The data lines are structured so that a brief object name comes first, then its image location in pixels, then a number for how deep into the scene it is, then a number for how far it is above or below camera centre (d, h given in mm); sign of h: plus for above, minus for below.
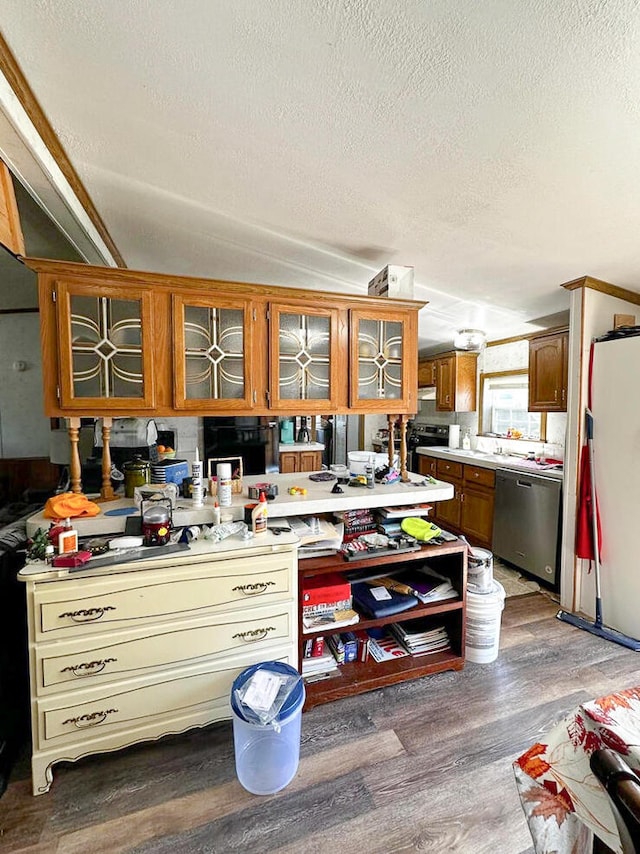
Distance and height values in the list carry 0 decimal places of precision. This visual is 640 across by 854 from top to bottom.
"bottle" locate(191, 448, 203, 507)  1888 -390
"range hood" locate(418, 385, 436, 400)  5324 +317
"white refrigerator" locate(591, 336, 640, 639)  2391 -399
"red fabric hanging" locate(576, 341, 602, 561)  2588 -744
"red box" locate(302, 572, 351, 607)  1875 -923
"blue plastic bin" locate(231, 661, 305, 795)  1444 -1367
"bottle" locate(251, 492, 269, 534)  1734 -502
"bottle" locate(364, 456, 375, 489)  2248 -388
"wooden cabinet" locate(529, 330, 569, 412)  3139 +378
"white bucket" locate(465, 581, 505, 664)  2168 -1268
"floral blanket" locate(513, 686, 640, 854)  802 -860
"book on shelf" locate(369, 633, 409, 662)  2107 -1391
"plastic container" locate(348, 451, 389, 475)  2435 -319
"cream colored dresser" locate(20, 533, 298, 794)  1391 -933
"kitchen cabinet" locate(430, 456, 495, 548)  3725 -976
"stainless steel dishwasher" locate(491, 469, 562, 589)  3006 -965
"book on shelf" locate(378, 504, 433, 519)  2182 -592
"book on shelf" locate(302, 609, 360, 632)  1862 -1075
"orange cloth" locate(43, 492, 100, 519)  1644 -426
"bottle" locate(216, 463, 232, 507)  1853 -363
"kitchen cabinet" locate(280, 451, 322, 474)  4910 -651
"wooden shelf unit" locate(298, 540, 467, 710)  1858 -1292
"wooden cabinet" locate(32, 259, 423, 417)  1757 +366
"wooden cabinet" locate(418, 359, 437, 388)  5156 +592
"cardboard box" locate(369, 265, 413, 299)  2326 +850
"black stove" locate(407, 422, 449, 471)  5062 -329
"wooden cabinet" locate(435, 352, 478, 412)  4652 +410
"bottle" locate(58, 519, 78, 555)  1474 -520
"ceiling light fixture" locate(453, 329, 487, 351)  3172 +662
